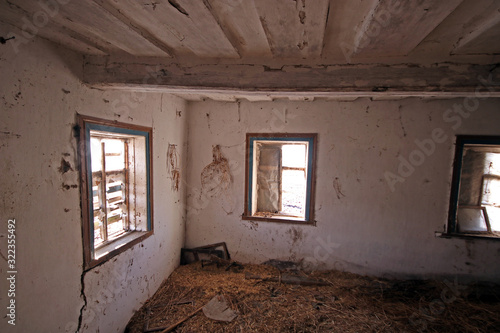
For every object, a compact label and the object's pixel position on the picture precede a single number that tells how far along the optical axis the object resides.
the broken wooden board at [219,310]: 2.52
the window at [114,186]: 1.80
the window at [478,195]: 3.06
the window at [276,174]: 3.31
